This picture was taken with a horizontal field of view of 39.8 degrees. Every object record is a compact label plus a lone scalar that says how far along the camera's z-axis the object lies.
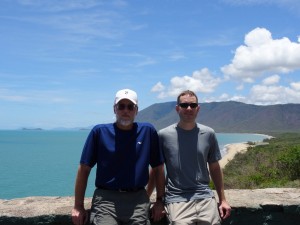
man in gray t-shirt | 3.69
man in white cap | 3.60
